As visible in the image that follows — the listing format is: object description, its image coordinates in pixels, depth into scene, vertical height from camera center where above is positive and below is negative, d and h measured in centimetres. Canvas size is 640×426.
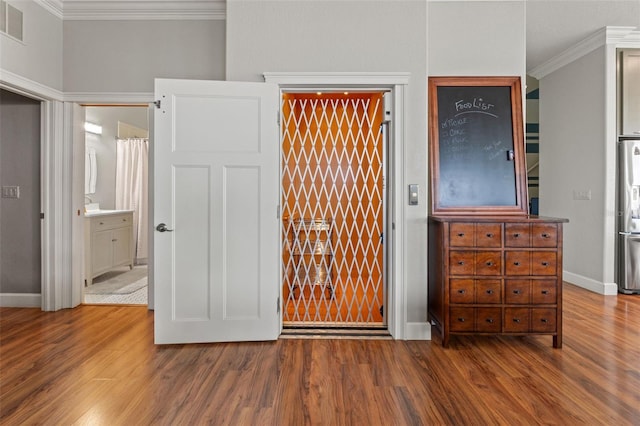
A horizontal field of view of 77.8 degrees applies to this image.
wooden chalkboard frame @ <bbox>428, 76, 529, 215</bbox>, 300 +46
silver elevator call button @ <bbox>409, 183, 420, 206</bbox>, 288 +15
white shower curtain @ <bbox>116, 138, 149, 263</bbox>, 575 +50
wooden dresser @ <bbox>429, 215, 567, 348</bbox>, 263 -42
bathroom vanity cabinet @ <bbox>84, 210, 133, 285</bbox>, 431 -35
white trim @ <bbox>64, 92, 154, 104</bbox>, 351 +102
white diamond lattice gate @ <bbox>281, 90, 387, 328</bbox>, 331 -11
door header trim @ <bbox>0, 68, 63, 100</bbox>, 296 +101
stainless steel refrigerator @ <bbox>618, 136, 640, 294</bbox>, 399 +0
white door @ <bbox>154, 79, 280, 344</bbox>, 273 +2
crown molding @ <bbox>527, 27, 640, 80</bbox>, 394 +178
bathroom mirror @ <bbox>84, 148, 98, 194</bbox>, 536 +57
